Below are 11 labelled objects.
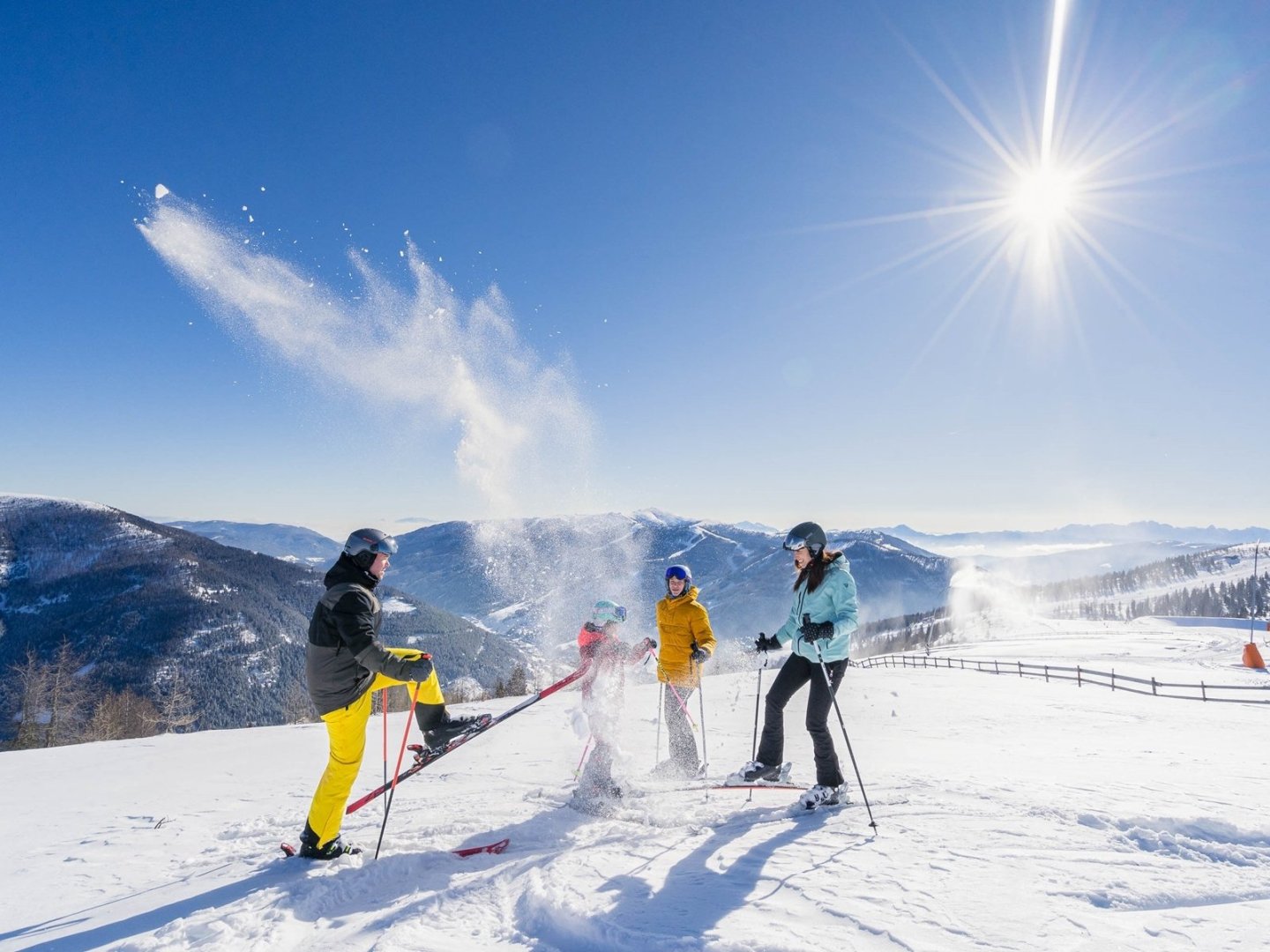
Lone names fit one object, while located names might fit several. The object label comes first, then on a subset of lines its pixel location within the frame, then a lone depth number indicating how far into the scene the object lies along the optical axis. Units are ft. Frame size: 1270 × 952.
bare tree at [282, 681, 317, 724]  127.78
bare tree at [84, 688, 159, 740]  115.14
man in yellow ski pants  14.82
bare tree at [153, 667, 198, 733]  124.88
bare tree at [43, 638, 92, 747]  111.55
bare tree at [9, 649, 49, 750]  99.81
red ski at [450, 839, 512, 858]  15.46
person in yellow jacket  22.81
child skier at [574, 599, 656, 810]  19.69
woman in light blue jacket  17.71
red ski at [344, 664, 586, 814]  16.62
